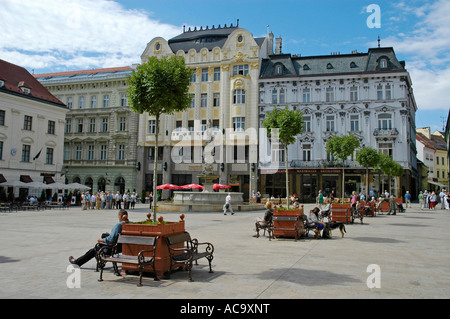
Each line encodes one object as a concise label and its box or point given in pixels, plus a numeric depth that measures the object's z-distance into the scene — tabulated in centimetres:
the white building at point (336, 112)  4500
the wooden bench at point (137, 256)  726
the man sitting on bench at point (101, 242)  836
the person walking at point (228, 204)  2723
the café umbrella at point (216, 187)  3575
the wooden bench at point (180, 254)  769
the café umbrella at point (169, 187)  3885
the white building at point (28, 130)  3928
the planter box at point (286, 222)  1377
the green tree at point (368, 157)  3091
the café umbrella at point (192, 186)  3682
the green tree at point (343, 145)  2811
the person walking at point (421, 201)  3895
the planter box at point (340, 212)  2018
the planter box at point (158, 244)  766
